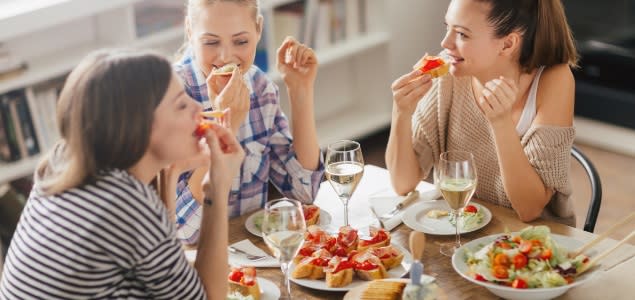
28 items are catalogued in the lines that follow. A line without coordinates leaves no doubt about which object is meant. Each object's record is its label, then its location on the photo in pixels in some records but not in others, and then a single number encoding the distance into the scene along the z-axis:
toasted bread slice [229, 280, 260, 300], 1.74
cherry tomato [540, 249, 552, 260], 1.74
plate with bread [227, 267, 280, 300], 1.74
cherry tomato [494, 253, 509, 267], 1.74
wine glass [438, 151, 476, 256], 1.88
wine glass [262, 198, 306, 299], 1.65
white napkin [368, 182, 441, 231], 2.08
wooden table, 1.76
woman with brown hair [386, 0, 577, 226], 2.16
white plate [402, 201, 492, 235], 2.03
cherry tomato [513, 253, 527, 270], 1.73
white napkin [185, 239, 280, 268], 1.90
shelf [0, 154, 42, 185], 3.42
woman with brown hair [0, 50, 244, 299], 1.53
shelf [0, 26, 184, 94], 3.36
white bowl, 1.67
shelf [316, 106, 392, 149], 4.64
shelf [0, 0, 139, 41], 3.23
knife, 2.12
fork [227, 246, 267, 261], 1.94
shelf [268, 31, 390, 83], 4.34
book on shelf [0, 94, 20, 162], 3.37
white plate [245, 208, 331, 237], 2.06
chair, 2.29
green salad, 1.69
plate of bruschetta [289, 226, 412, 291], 1.78
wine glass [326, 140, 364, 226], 2.01
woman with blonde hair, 2.21
